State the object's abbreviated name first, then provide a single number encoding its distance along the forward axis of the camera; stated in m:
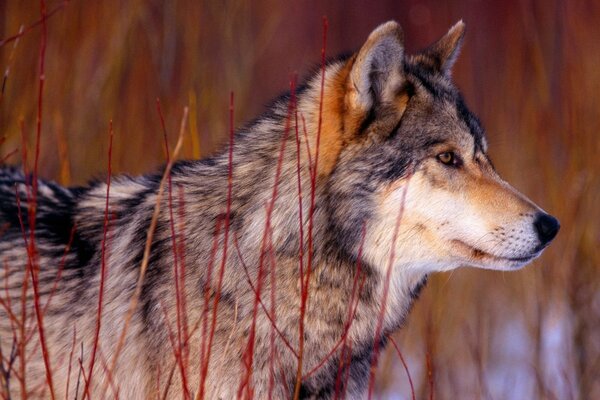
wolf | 6.64
